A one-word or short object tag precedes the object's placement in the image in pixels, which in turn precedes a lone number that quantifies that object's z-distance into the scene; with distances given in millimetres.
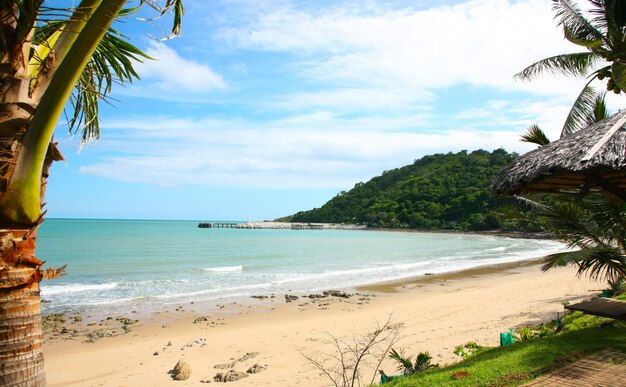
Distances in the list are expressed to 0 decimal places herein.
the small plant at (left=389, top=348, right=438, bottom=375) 5607
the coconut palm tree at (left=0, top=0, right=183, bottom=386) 1984
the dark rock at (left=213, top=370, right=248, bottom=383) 6867
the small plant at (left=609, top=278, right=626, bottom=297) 8680
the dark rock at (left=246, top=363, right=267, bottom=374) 7296
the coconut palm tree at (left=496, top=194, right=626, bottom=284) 4918
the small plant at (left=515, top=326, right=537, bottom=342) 6546
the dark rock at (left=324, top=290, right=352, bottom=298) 15189
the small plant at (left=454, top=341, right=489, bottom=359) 6548
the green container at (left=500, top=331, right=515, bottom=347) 6188
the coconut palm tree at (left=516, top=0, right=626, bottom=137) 8266
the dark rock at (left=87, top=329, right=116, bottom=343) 9912
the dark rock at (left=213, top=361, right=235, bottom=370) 7574
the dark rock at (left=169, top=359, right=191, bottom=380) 7121
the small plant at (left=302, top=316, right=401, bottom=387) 6694
